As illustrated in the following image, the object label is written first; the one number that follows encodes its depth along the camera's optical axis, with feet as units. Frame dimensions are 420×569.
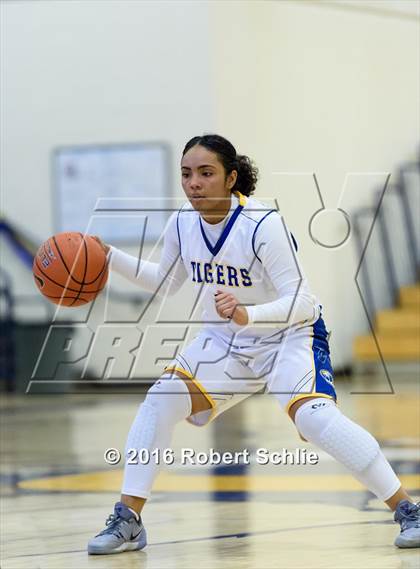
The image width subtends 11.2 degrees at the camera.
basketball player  24.04
